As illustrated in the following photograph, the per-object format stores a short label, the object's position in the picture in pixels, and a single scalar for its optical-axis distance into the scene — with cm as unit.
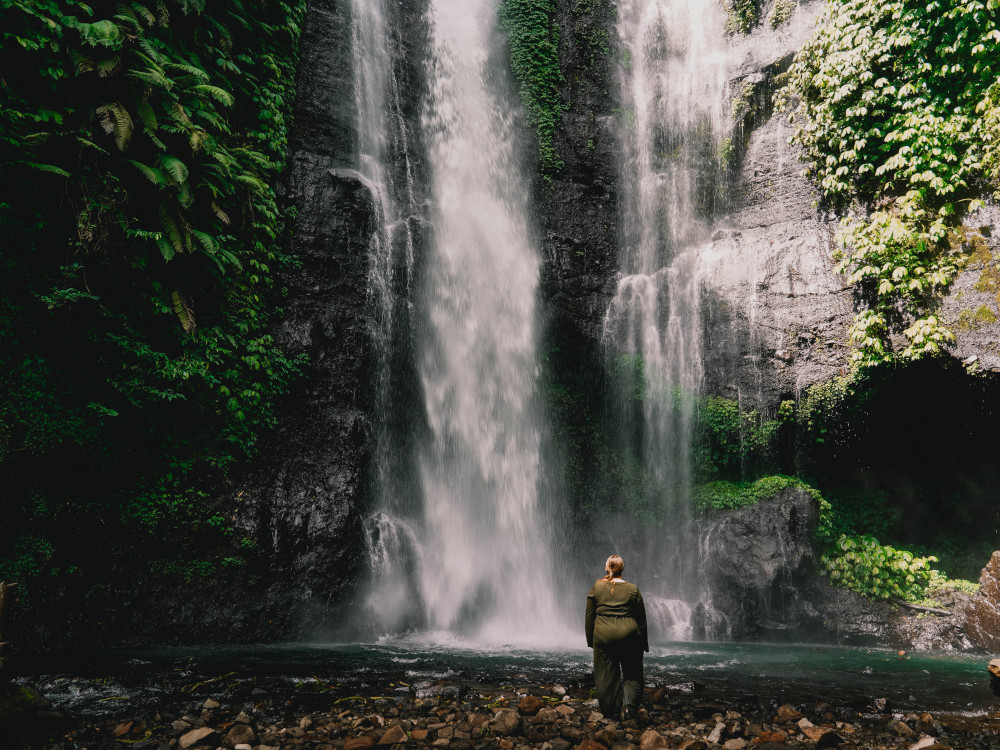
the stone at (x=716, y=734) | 445
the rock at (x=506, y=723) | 455
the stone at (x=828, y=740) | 441
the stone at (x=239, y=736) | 424
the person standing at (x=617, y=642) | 497
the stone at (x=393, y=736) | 432
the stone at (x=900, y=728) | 471
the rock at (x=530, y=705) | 509
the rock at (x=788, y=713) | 509
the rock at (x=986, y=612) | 988
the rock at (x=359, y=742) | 419
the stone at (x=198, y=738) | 418
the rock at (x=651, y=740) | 427
